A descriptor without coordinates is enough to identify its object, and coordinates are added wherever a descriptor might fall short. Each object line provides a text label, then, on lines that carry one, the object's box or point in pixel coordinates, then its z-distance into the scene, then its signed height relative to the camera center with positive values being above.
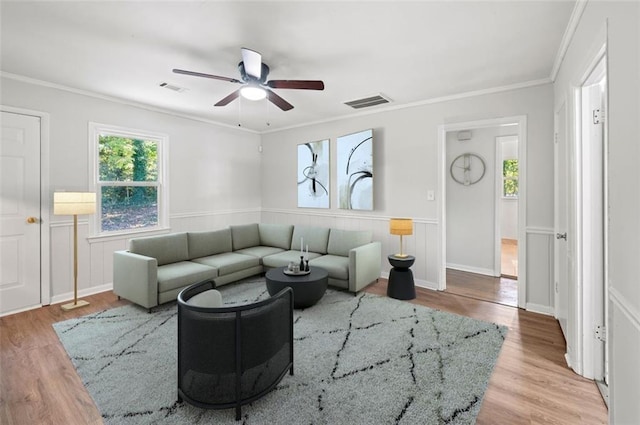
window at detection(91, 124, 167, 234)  4.08 +0.47
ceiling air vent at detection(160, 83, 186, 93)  3.54 +1.50
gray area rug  1.79 -1.18
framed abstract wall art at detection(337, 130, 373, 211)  4.60 +0.65
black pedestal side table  3.72 -0.87
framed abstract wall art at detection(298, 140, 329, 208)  5.20 +0.66
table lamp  3.81 -0.20
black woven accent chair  1.71 -0.83
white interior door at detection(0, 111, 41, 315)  3.26 -0.01
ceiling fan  2.45 +1.17
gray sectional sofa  3.32 -0.64
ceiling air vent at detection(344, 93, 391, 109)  3.99 +1.54
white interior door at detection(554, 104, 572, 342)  2.49 -0.11
